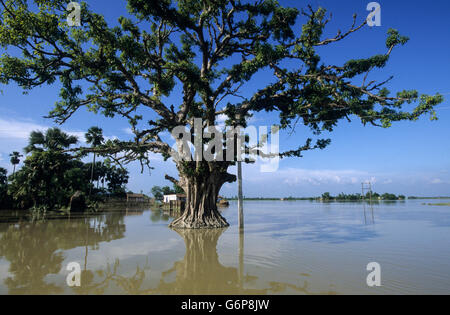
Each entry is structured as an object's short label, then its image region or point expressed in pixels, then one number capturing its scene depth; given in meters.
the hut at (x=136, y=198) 46.60
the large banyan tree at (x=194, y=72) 10.12
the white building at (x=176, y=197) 34.91
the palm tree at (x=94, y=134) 17.24
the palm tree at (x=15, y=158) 47.25
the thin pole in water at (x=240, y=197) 13.39
